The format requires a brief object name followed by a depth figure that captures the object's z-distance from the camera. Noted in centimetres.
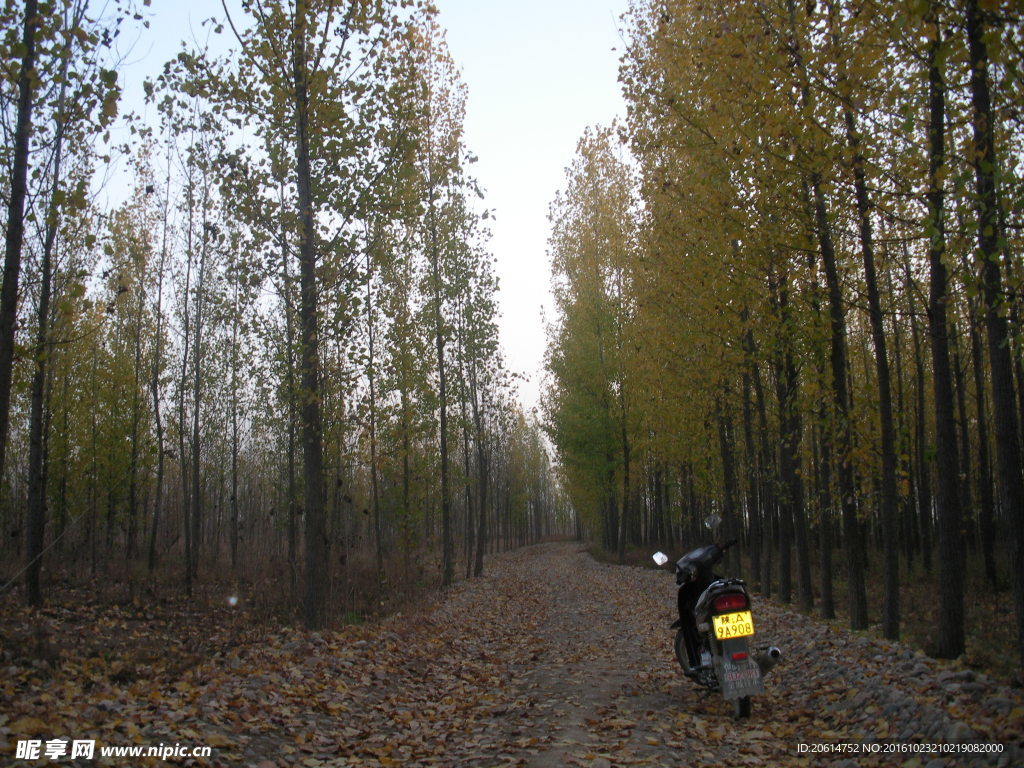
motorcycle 602
